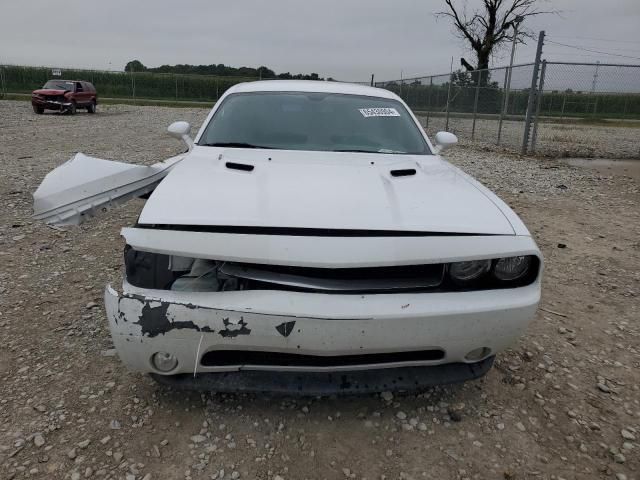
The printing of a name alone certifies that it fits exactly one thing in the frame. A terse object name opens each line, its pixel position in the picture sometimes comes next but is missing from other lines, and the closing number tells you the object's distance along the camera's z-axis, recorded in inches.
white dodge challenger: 69.7
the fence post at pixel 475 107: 537.8
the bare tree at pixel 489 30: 1242.0
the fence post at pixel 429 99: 658.3
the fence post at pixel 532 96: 379.7
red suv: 757.3
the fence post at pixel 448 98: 596.4
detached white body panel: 100.6
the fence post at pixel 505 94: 463.8
